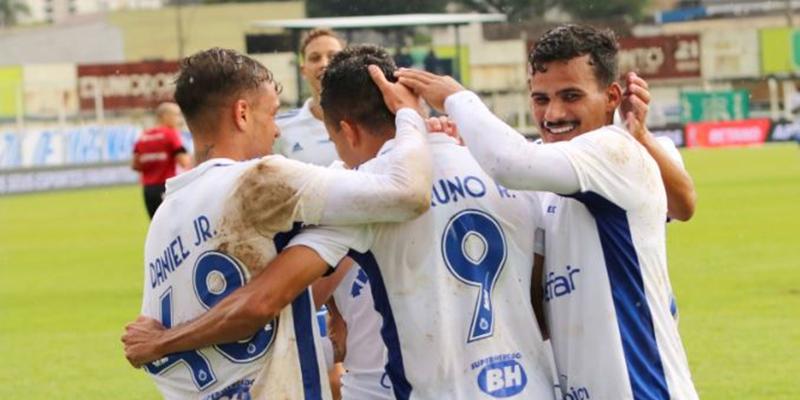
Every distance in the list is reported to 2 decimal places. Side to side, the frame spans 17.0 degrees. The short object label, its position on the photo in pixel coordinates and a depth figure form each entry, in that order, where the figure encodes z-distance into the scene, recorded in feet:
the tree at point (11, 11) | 471.43
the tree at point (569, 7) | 203.91
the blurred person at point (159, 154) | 120.28
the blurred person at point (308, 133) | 46.03
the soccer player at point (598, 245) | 24.69
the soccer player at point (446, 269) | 24.75
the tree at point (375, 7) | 224.75
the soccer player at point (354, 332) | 28.33
